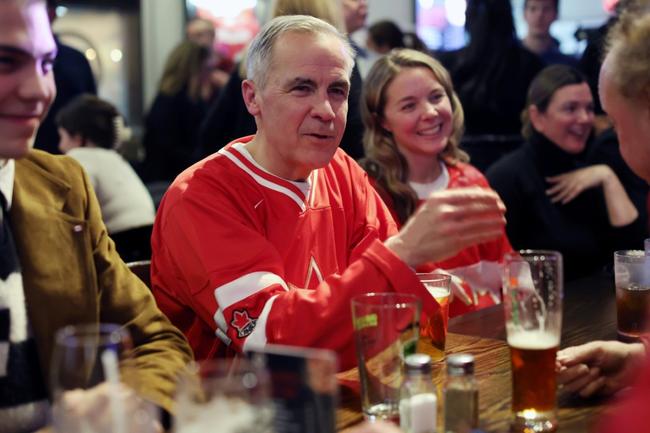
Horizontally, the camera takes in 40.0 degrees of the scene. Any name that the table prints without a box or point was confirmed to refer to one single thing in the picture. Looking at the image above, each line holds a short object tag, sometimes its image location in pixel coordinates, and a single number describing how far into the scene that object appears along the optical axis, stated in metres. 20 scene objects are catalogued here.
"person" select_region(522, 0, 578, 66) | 4.83
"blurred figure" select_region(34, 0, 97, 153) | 4.28
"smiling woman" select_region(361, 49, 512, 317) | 2.81
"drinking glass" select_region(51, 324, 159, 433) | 0.90
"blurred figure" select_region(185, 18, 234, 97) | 5.75
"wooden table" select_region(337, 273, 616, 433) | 1.38
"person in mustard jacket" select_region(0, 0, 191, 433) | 1.28
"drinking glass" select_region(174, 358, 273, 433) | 0.87
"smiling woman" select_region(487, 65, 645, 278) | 3.35
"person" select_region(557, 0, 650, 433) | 1.49
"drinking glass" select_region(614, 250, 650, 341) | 1.87
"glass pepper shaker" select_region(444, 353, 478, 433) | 1.25
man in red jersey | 1.53
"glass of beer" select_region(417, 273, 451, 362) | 1.69
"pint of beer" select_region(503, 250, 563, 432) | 1.32
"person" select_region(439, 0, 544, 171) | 4.29
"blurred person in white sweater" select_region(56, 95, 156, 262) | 3.64
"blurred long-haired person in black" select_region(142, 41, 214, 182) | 5.37
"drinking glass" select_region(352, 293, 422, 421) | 1.31
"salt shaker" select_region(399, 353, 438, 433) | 1.22
